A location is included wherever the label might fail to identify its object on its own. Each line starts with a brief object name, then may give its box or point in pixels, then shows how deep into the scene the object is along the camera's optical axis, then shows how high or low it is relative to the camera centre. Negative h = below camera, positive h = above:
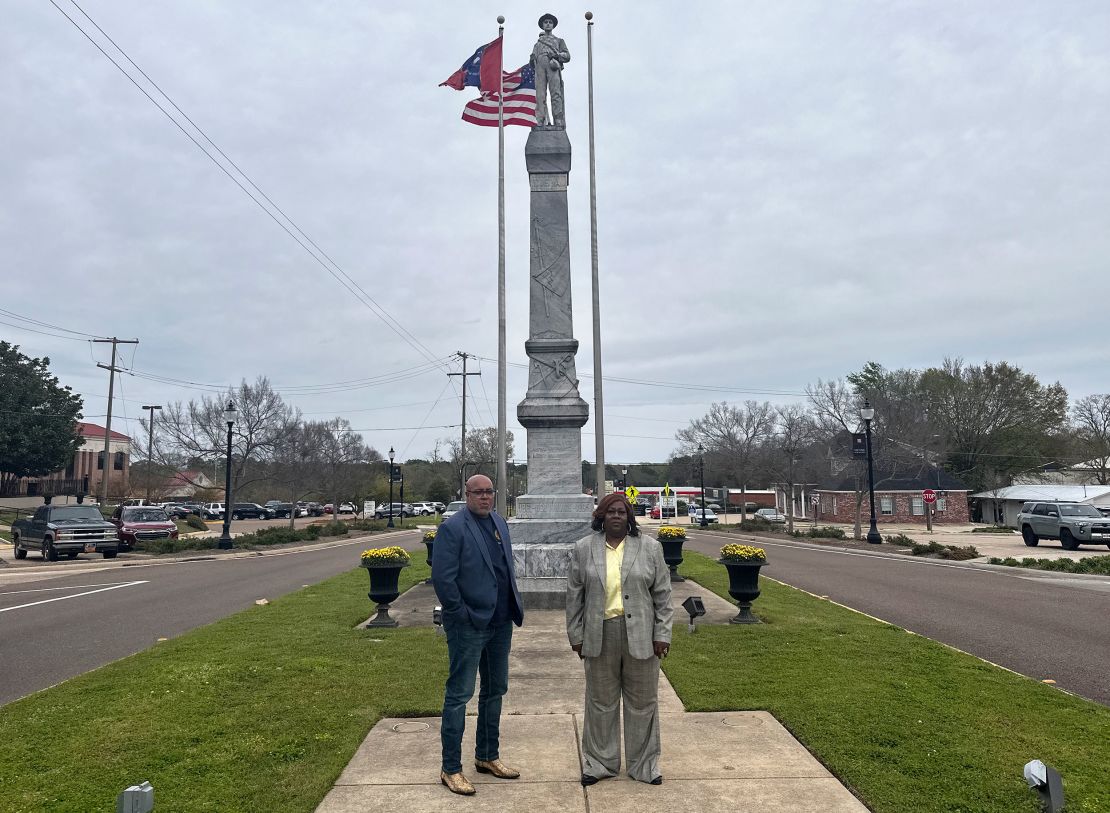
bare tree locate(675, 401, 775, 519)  73.81 +6.03
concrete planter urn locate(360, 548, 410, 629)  10.43 -1.22
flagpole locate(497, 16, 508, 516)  14.45 +4.20
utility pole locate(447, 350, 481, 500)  55.59 +10.18
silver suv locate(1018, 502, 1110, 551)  26.23 -1.36
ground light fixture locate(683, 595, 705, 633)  8.66 -1.40
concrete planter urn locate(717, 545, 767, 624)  10.16 -1.20
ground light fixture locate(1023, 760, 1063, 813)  4.07 -1.65
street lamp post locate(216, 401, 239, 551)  28.78 -0.64
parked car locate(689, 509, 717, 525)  54.38 -2.28
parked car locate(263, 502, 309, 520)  71.44 -2.10
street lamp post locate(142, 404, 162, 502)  60.44 +3.79
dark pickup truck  24.28 -1.42
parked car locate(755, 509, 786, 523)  54.08 -2.09
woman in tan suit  4.63 -0.94
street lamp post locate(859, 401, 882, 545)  29.31 +0.78
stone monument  11.91 +1.47
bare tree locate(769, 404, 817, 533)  53.91 +4.11
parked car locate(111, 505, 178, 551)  28.12 -1.36
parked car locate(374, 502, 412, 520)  59.06 -1.86
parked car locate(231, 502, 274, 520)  67.38 -2.03
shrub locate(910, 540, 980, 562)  23.31 -2.08
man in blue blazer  4.52 -0.77
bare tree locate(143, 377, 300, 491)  47.38 +4.03
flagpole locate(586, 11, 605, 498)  14.47 +2.75
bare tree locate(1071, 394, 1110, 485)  65.50 +4.53
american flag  16.33 +8.59
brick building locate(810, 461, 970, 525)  55.72 -0.74
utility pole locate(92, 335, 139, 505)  45.78 +6.53
